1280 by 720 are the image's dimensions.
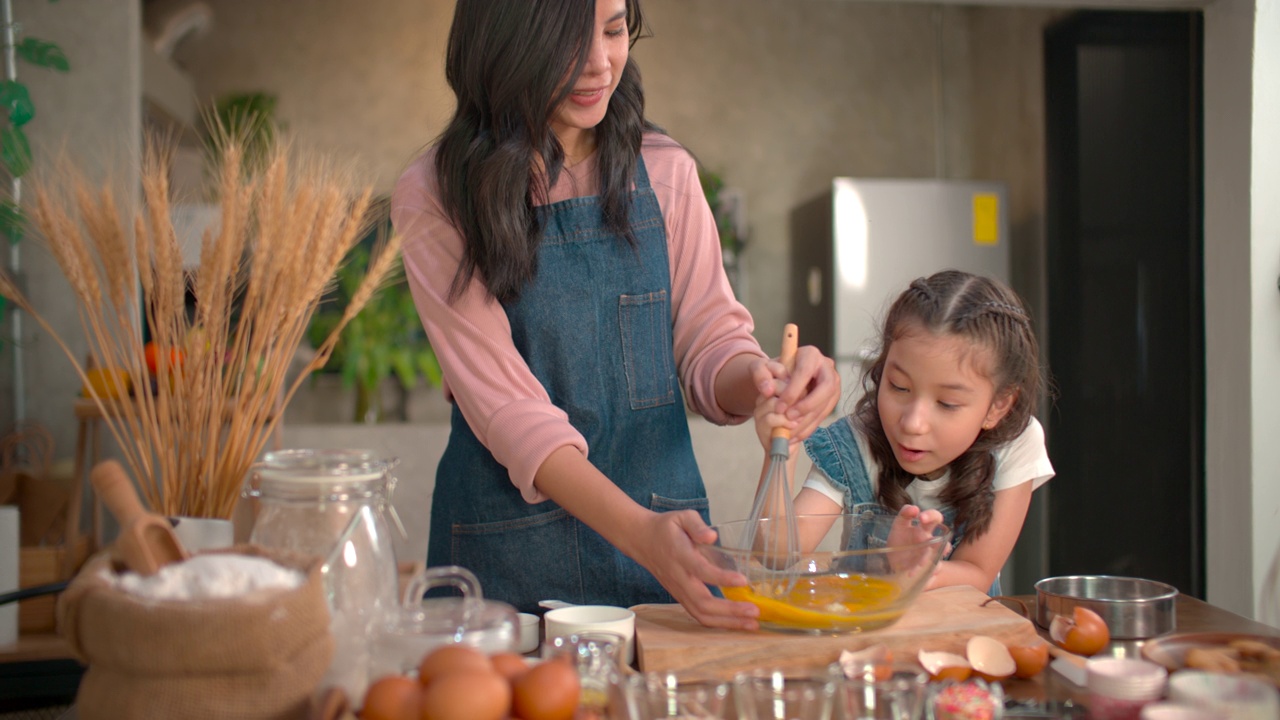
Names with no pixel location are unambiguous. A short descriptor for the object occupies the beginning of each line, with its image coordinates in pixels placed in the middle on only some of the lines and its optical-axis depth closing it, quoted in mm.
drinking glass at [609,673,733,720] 705
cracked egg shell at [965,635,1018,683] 921
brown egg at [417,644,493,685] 677
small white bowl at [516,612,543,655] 1026
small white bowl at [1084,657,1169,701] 787
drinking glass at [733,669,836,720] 698
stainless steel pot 1049
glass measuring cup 724
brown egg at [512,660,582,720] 681
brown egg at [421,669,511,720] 648
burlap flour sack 649
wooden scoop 709
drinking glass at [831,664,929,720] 710
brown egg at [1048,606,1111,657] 984
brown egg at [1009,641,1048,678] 918
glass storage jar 783
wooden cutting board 951
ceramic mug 966
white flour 676
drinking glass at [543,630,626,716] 791
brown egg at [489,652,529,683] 703
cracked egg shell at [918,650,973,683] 896
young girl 1346
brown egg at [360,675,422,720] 660
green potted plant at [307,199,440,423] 4551
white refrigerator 4246
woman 1215
